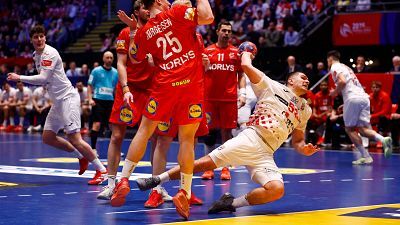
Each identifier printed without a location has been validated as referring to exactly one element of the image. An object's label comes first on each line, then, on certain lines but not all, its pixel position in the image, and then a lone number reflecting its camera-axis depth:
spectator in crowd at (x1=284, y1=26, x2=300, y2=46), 24.33
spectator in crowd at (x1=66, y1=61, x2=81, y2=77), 27.19
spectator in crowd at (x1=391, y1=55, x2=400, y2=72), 20.44
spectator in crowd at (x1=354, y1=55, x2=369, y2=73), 19.97
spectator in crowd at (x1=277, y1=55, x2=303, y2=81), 21.43
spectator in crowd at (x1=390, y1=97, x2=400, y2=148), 18.84
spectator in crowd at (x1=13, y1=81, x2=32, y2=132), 27.23
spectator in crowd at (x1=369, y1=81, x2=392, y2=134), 18.70
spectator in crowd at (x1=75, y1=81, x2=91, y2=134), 25.01
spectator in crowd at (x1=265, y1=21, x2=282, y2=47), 24.47
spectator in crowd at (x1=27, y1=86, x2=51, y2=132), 26.41
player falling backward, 8.30
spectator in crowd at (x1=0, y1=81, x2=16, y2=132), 27.56
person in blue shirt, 15.80
